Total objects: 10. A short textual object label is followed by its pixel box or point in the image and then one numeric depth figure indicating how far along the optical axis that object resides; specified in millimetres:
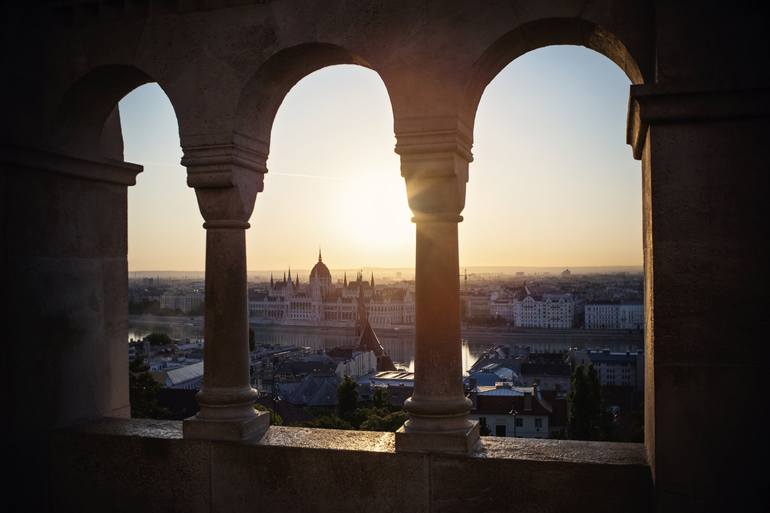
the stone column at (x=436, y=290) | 5160
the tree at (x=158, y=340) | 74688
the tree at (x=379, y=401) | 37512
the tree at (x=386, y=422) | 23422
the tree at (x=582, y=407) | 43312
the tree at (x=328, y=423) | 21147
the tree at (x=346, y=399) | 41062
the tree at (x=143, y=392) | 23719
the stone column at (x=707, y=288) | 4371
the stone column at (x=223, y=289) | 5699
